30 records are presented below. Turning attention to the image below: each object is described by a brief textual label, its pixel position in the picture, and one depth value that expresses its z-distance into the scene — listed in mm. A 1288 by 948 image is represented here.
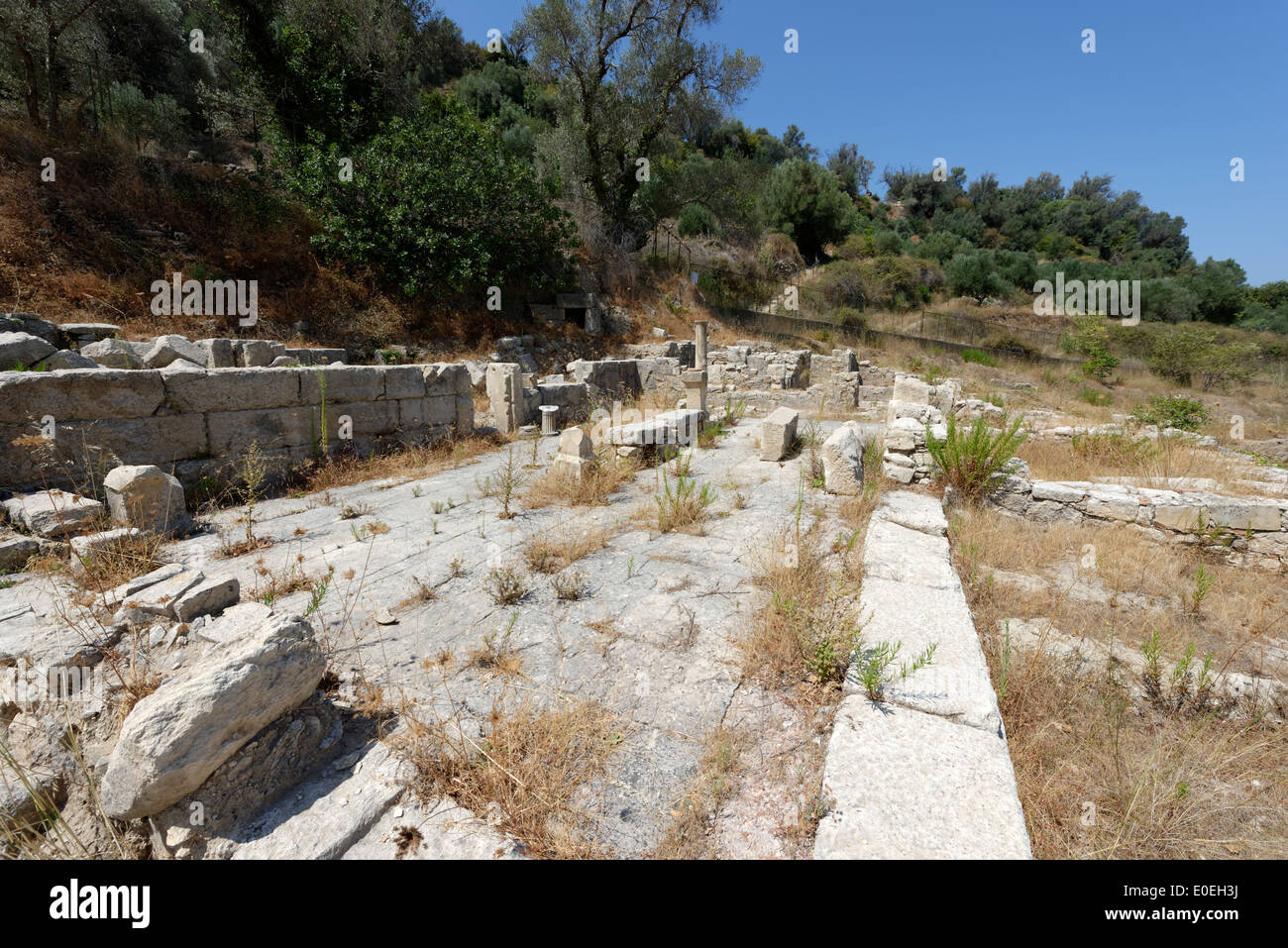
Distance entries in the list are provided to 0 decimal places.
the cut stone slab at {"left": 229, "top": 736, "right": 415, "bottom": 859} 1697
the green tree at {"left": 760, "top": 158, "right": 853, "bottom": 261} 28172
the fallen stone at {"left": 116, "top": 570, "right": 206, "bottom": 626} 2477
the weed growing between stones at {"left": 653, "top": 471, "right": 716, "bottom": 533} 4699
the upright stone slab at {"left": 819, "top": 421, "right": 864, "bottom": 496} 5445
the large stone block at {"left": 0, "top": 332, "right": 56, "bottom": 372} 5125
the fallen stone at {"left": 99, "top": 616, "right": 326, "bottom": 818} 1660
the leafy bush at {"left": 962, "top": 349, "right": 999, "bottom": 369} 19594
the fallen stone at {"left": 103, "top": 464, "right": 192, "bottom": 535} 4125
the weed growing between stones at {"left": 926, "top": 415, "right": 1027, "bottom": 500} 5277
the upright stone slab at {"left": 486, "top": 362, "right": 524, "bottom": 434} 9242
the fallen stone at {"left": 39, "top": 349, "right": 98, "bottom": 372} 5399
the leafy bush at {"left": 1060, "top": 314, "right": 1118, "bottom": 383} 19016
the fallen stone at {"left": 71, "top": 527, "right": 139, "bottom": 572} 3537
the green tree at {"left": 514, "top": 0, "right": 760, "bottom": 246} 17375
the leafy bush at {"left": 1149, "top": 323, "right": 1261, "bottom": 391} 17938
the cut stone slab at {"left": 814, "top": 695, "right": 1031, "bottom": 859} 1626
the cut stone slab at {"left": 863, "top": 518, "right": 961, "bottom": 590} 3287
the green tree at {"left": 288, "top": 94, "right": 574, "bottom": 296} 13016
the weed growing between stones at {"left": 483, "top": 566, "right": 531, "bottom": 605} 3359
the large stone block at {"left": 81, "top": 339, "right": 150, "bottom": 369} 6609
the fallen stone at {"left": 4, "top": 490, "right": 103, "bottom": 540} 3838
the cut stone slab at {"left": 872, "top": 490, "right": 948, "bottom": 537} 4172
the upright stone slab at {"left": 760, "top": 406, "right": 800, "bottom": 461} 6941
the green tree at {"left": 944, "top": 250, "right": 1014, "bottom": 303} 28750
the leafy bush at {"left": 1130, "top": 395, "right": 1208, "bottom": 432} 10477
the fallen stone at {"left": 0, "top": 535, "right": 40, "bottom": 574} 3600
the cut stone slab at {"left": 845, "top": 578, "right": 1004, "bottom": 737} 2184
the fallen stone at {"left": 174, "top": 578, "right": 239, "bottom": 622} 2443
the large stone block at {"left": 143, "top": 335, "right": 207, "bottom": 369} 7121
